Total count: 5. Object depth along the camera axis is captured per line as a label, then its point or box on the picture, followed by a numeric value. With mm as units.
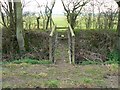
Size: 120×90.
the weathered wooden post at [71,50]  4014
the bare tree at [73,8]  6708
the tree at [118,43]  5096
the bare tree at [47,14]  6767
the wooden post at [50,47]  4014
